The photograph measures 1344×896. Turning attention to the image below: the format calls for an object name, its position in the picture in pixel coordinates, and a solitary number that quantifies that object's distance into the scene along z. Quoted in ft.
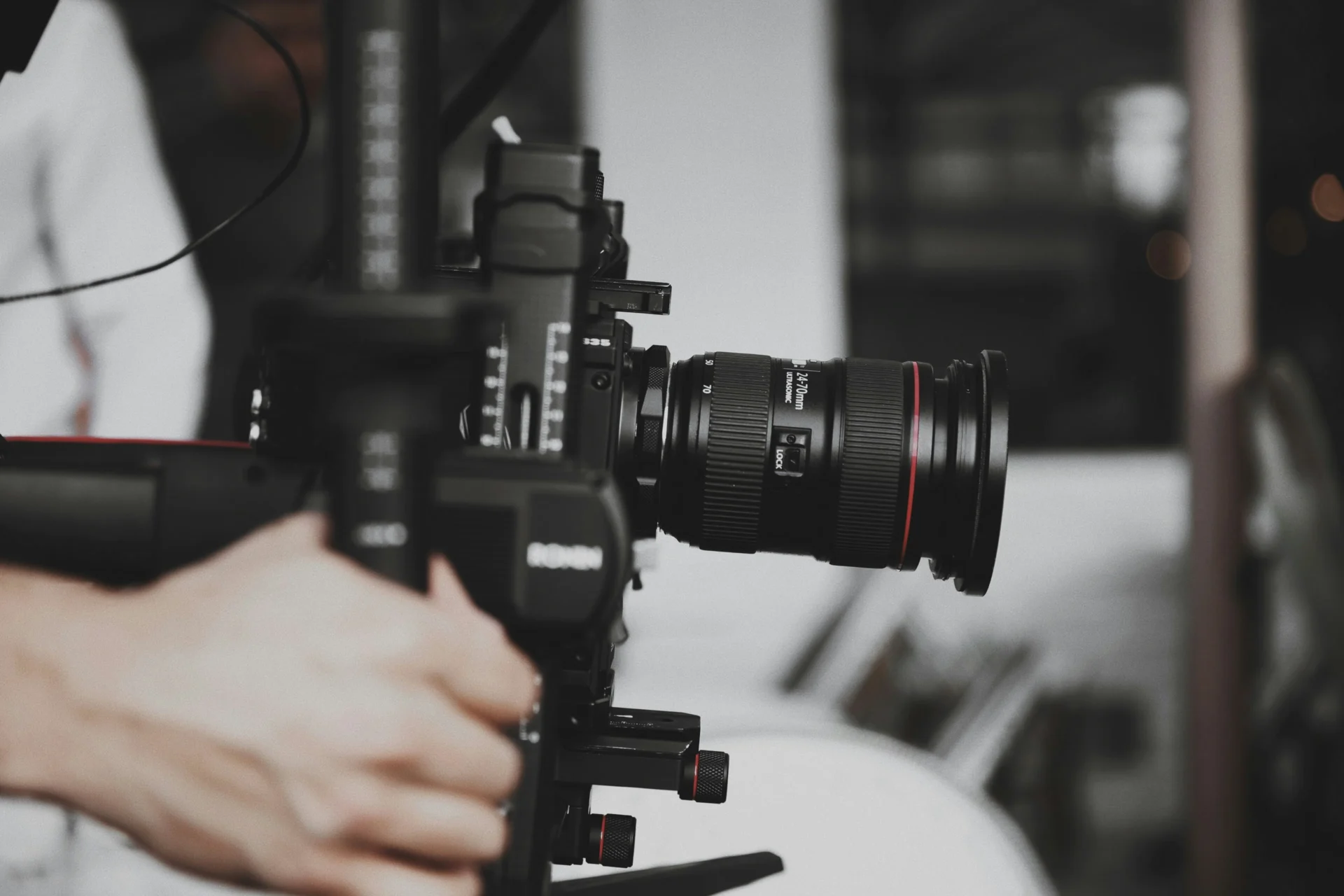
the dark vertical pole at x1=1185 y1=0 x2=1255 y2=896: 5.69
